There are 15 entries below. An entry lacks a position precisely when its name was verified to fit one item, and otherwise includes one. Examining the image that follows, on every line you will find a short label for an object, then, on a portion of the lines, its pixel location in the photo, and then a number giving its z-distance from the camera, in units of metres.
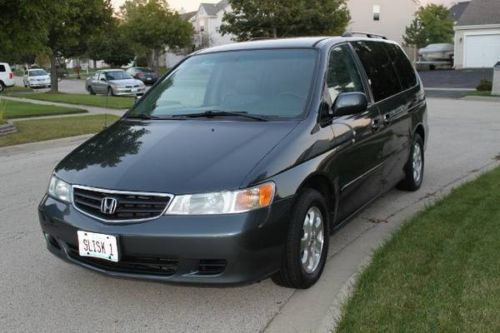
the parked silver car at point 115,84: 28.42
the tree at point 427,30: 56.69
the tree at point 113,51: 61.51
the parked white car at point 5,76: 35.12
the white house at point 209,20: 69.03
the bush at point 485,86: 24.44
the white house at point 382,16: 56.50
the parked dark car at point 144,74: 39.03
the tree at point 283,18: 37.97
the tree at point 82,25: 25.53
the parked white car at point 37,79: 40.09
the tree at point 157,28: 49.91
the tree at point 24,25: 11.62
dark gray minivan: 3.41
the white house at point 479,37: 40.41
